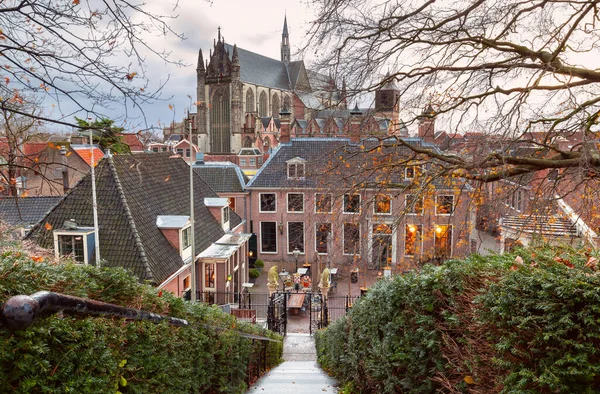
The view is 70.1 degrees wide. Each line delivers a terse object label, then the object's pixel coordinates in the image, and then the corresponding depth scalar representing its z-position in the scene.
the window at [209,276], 21.04
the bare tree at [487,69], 5.58
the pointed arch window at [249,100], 79.00
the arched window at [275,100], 87.05
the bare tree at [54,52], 4.11
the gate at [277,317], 18.34
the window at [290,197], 29.66
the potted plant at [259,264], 30.95
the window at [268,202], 31.77
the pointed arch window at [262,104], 84.34
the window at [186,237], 17.91
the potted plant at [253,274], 29.78
